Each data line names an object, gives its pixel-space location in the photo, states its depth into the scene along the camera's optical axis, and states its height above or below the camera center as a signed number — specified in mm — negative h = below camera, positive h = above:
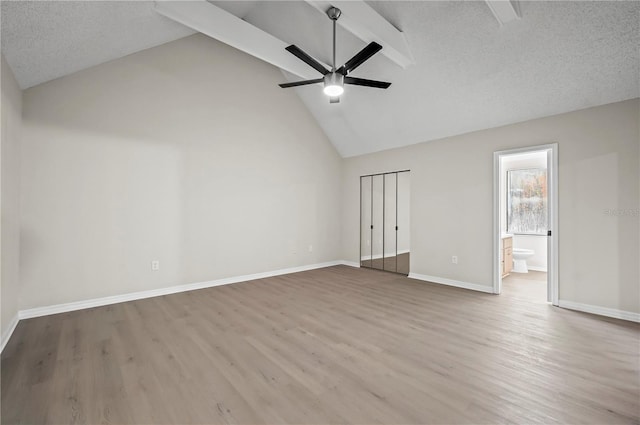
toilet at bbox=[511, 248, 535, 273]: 5702 -919
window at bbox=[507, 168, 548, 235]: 6016 +257
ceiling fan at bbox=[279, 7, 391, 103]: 3072 +1629
